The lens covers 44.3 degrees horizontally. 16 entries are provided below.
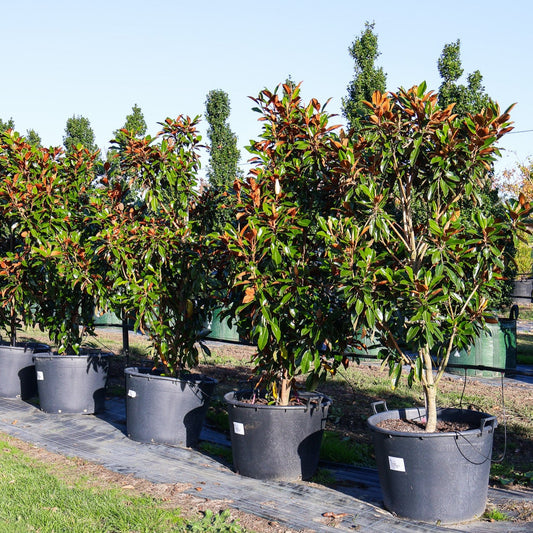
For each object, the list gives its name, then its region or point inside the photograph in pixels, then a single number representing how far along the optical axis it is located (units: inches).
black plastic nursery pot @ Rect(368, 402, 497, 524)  179.9
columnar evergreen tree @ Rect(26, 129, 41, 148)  1031.9
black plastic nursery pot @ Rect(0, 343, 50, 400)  355.9
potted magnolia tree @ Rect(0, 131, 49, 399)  320.8
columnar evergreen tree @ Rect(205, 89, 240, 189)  801.6
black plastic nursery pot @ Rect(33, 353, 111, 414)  317.4
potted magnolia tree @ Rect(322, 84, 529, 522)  180.9
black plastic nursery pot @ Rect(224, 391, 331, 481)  218.7
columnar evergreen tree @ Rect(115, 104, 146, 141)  837.0
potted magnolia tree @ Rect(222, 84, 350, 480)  211.2
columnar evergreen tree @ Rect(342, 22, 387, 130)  633.6
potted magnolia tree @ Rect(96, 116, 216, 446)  266.5
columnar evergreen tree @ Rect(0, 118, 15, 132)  867.1
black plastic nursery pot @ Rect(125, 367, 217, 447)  266.7
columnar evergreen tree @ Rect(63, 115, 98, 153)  959.6
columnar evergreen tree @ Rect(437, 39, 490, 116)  567.5
